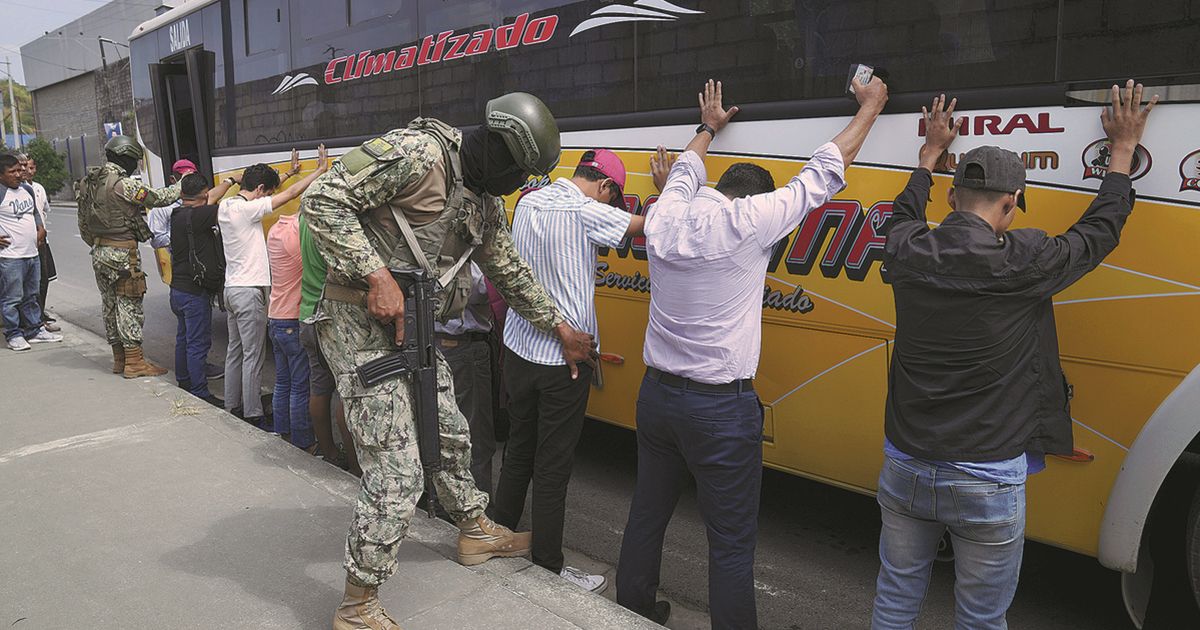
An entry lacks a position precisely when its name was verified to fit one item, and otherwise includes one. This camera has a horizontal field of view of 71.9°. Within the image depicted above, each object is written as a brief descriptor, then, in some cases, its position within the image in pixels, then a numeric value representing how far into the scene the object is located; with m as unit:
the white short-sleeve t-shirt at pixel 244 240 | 5.70
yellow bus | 2.69
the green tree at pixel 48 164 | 41.08
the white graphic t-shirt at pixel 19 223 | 7.72
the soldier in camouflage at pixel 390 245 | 2.77
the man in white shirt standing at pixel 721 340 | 2.79
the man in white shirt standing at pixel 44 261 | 8.71
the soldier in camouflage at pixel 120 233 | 6.62
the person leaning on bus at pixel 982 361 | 2.29
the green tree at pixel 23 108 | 82.06
